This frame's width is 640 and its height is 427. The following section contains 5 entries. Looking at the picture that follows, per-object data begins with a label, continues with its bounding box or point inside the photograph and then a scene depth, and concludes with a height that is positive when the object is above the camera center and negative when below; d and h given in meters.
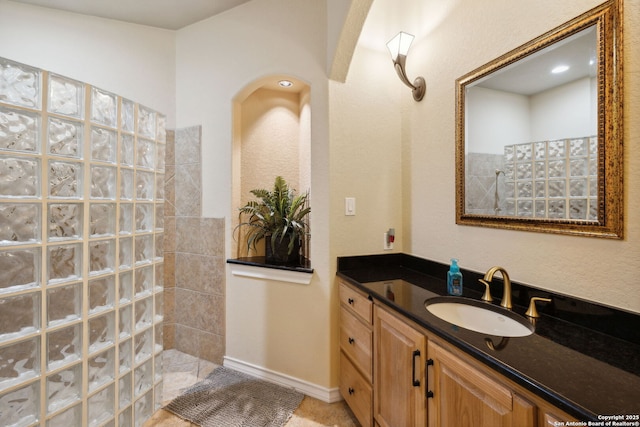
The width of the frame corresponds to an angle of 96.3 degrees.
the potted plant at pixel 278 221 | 2.15 -0.06
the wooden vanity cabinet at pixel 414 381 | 0.76 -0.60
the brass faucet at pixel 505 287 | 1.24 -0.32
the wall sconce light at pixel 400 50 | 1.71 +0.99
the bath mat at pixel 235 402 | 1.74 -1.24
